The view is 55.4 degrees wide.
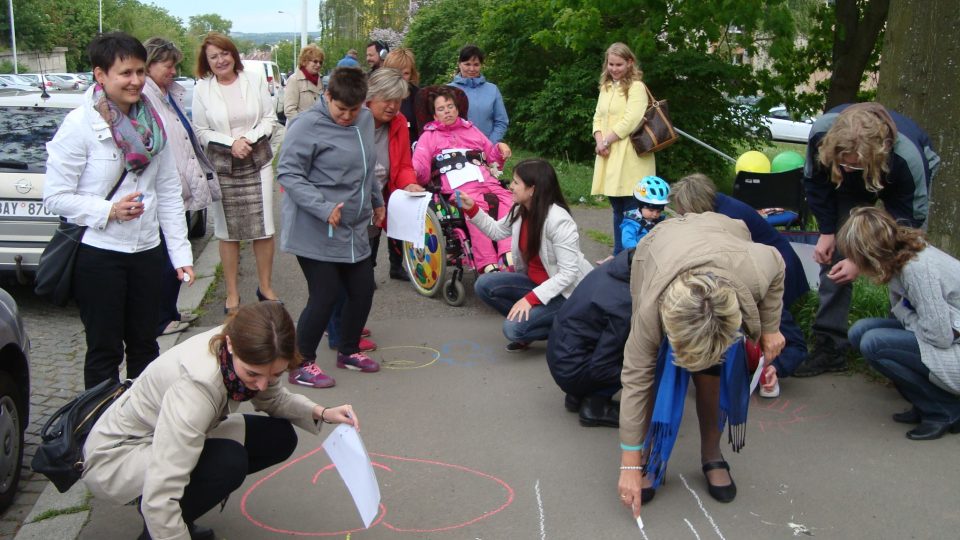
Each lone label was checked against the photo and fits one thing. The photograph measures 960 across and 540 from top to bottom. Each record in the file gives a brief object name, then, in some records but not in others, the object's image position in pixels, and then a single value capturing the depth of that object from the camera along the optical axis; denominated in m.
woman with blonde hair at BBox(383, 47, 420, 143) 7.95
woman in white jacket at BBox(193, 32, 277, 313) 6.34
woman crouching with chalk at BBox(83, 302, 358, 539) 2.93
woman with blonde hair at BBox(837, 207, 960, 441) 4.22
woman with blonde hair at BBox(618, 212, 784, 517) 3.26
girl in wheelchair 7.04
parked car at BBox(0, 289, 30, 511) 3.92
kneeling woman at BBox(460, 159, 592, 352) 5.41
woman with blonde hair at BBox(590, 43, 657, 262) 7.41
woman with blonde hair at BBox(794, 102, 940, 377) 4.67
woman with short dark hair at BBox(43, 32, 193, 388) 4.01
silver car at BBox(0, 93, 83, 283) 6.75
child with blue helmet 5.94
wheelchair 6.90
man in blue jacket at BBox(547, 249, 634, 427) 4.50
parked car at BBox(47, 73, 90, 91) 42.18
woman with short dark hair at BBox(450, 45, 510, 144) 8.27
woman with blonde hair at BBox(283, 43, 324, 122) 9.00
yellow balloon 8.39
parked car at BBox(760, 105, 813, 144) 28.22
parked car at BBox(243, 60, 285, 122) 23.01
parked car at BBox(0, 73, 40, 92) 34.58
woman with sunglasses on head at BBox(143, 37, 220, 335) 5.79
